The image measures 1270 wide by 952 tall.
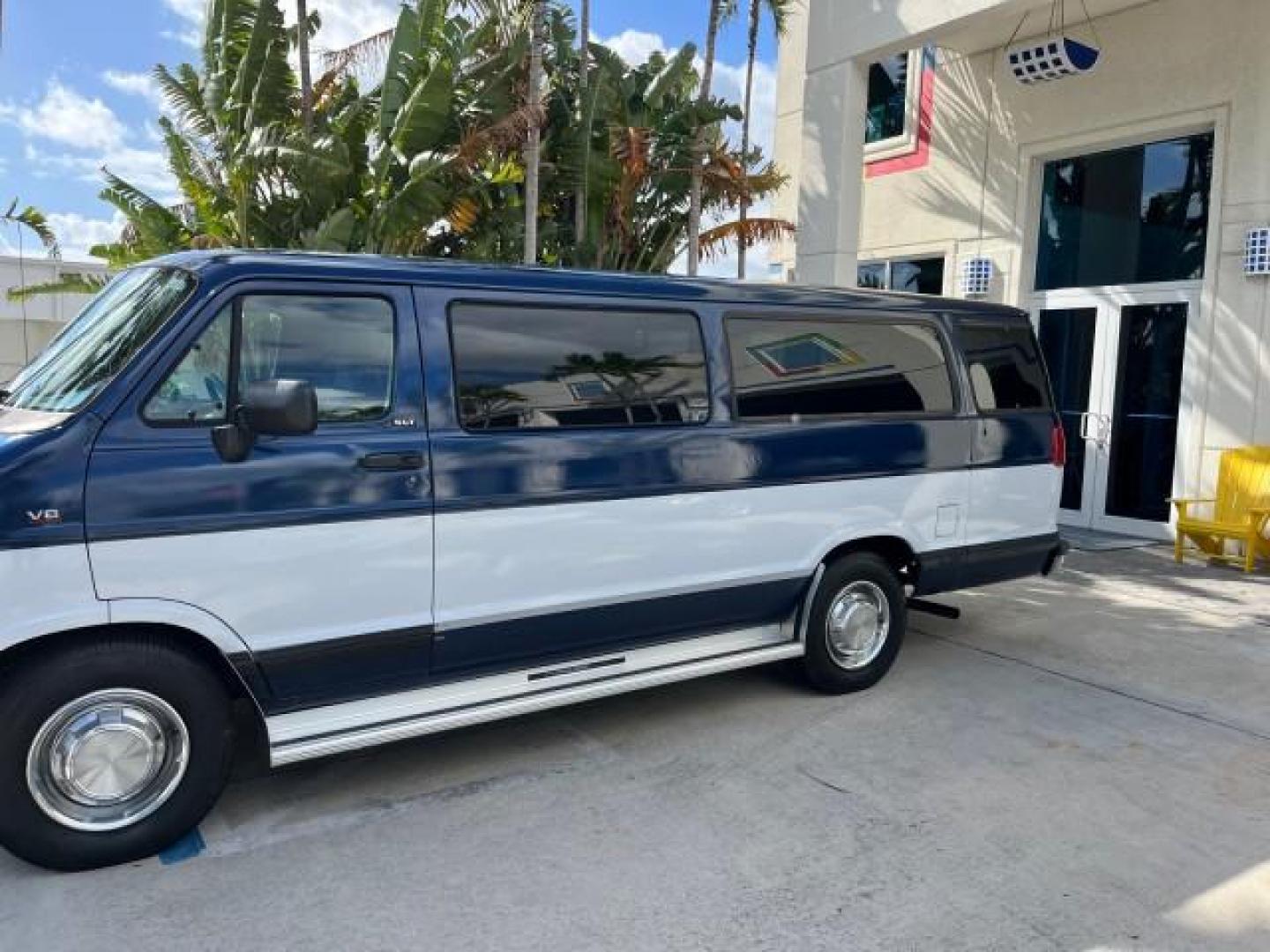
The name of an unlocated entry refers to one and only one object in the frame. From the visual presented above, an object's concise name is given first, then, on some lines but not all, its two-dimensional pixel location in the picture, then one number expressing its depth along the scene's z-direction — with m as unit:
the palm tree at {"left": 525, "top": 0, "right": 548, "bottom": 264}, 10.64
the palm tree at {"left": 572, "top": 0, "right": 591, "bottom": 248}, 12.26
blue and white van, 3.30
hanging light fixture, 9.59
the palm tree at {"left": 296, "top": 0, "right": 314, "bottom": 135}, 11.98
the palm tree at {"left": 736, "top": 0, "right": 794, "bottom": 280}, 14.14
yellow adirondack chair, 8.48
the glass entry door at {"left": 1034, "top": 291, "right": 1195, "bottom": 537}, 9.92
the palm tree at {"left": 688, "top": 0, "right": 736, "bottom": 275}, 12.55
